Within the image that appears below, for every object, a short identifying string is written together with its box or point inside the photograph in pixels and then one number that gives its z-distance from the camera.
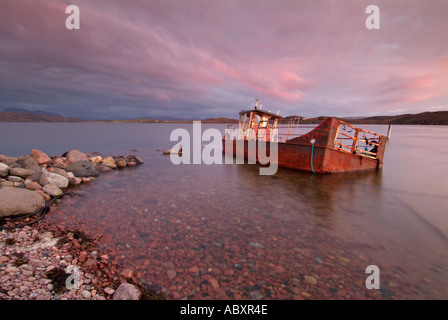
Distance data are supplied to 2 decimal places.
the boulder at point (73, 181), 10.74
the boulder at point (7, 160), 12.55
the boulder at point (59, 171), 10.75
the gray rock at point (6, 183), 8.20
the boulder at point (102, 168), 14.50
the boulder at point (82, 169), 12.16
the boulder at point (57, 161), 13.94
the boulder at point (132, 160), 17.31
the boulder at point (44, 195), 7.71
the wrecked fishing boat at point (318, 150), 12.77
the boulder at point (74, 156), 14.87
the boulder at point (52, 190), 8.21
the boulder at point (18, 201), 5.98
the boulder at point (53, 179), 8.93
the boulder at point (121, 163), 16.08
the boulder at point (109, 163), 15.46
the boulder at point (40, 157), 13.36
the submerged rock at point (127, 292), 3.28
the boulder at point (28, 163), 10.80
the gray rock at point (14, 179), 9.01
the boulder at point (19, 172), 9.72
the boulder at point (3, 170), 9.44
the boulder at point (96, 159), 16.45
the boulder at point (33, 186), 8.07
